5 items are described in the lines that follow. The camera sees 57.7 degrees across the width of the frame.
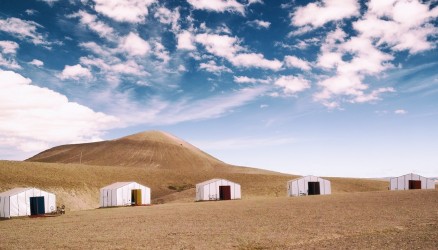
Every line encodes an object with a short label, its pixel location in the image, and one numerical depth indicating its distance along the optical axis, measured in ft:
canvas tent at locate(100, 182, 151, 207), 211.00
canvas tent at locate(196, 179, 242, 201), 233.76
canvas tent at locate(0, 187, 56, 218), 161.68
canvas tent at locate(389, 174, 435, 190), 266.77
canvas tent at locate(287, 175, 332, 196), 248.93
